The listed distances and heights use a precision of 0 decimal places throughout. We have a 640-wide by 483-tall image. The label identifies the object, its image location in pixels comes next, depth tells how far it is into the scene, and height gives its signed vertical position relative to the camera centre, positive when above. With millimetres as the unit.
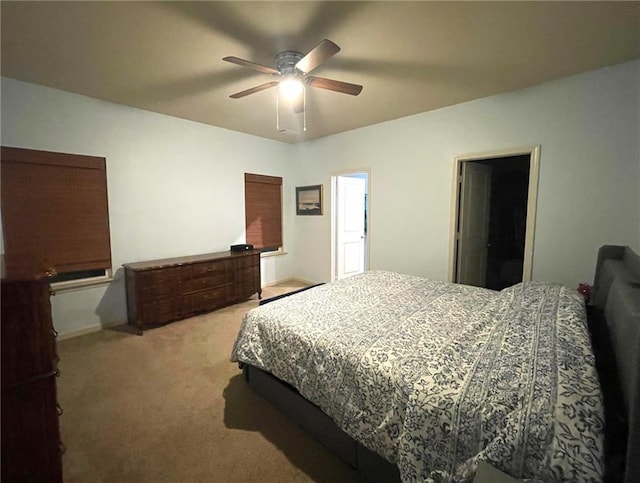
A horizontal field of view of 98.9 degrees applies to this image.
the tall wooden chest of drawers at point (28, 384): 983 -640
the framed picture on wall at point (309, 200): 4699 +278
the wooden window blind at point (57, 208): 2547 +69
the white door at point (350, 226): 4703 -190
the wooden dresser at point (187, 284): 3029 -863
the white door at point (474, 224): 3326 -104
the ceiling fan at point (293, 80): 2080 +1053
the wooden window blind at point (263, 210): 4484 +86
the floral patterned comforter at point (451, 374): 878 -680
